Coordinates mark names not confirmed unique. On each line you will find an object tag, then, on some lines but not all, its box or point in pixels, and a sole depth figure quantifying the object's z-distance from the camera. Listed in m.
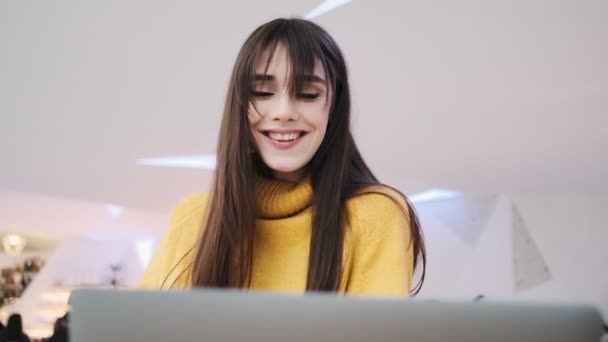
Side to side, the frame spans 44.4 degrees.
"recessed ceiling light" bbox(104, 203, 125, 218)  10.15
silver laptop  0.57
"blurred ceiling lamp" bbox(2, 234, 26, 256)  11.40
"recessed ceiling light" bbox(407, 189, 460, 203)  9.79
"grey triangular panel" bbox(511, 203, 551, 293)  9.37
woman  1.21
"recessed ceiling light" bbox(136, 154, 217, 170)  7.27
